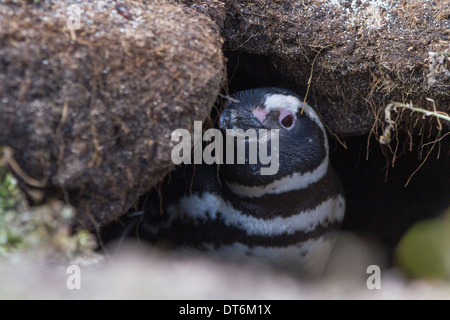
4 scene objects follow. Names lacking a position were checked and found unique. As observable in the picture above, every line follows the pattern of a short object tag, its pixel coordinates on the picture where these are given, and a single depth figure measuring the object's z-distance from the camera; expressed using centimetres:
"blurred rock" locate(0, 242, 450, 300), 112
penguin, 136
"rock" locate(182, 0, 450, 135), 137
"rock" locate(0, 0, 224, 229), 122
